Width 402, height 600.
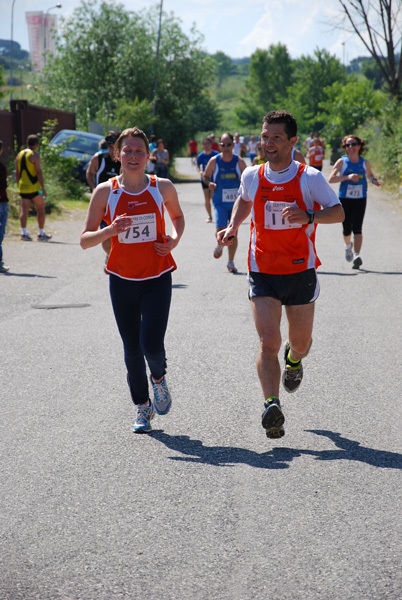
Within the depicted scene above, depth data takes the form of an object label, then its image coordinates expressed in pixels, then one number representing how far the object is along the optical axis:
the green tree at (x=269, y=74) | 128.26
